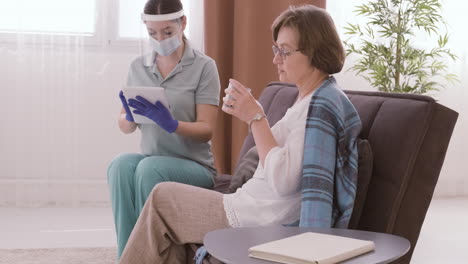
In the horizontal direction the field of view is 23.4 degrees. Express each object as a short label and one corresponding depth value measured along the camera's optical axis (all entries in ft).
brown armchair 11.66
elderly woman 12.06
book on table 9.58
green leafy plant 19.61
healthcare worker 14.74
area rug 16.44
